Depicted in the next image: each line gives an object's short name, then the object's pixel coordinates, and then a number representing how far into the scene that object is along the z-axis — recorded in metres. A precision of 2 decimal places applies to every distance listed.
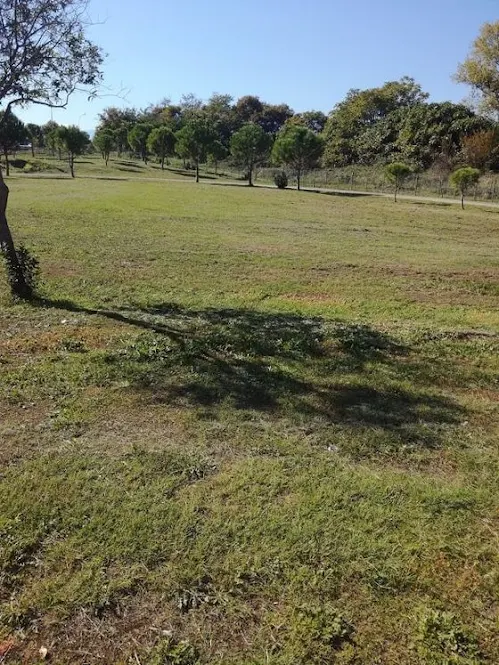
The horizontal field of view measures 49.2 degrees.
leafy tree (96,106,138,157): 77.88
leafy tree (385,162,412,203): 40.41
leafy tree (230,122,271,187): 55.75
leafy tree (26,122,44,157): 77.74
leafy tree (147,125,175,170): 66.06
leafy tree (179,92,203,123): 102.62
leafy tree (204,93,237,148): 95.69
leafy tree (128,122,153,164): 73.69
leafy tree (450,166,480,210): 35.16
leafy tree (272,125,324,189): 51.94
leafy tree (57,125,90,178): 53.44
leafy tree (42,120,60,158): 55.97
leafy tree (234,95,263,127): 110.00
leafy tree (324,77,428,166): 68.12
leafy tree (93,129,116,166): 63.42
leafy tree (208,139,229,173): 59.35
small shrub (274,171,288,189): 52.12
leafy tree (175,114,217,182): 57.84
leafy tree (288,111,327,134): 96.38
